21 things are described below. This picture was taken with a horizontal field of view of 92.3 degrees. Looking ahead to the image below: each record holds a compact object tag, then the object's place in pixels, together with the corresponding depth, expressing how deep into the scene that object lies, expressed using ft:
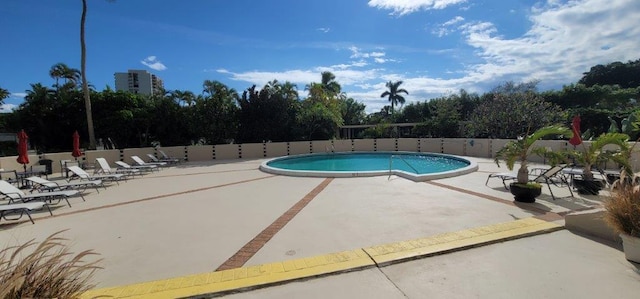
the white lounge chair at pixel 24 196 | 22.81
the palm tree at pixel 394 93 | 155.43
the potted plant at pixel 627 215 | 11.23
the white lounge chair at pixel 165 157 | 56.06
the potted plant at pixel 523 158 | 21.16
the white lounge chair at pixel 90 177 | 32.83
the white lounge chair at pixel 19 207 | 19.49
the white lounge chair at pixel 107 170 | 39.99
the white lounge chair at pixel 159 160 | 52.78
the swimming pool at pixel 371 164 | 34.53
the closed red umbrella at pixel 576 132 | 27.13
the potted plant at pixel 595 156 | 22.12
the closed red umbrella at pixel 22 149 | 34.04
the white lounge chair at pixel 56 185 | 27.89
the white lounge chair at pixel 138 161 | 47.23
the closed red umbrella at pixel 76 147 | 41.87
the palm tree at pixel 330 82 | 120.06
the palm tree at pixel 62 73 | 100.23
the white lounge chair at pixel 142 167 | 41.69
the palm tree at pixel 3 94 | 77.33
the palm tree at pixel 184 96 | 75.06
